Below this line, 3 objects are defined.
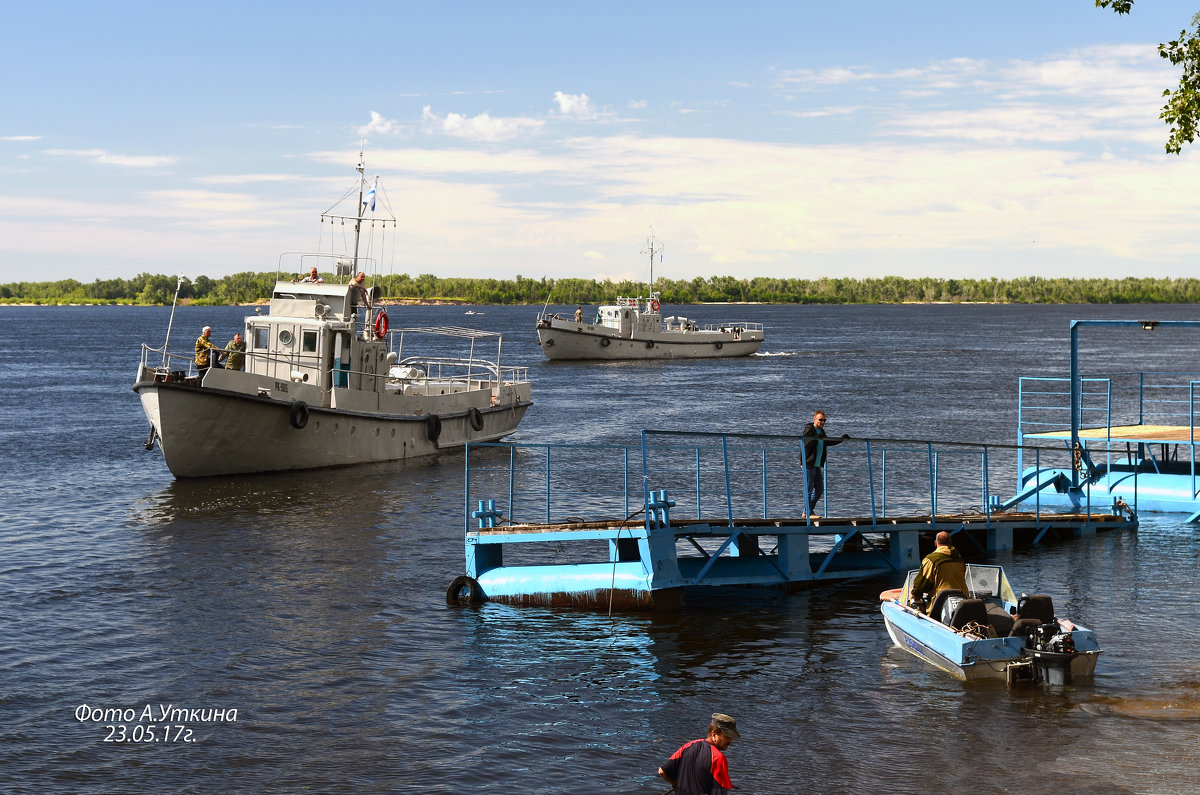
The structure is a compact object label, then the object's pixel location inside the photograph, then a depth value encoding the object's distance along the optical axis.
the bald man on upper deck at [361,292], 32.66
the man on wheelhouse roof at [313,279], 32.41
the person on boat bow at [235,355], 29.53
